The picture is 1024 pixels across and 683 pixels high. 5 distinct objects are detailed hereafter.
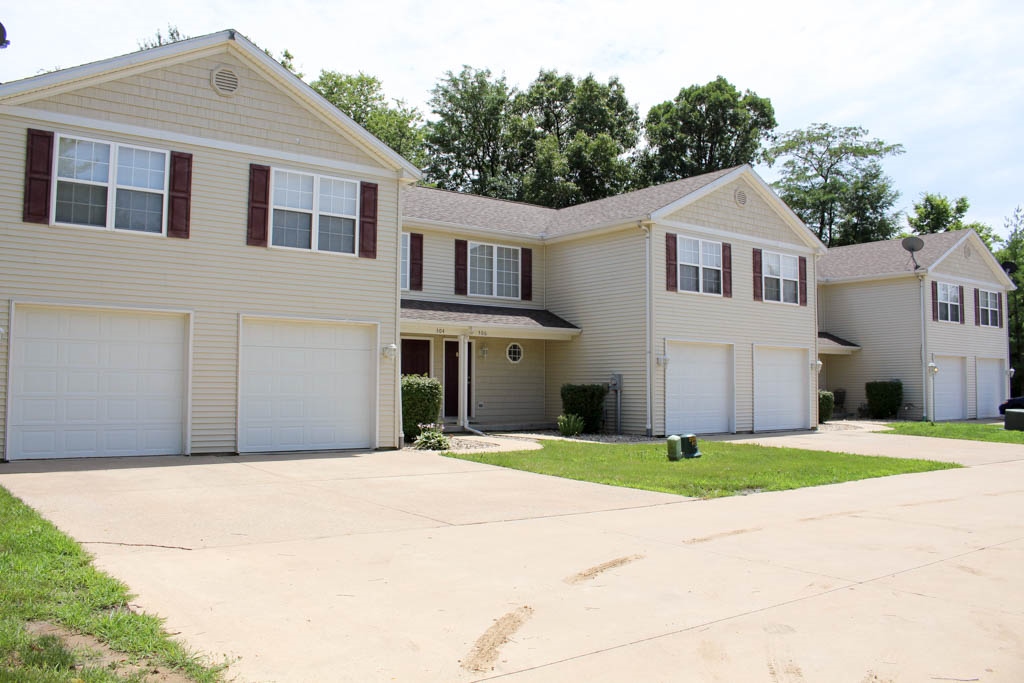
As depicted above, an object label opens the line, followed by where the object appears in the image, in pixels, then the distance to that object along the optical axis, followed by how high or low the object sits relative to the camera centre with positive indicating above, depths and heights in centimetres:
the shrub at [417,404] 1652 -44
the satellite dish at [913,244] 2698 +472
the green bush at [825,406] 2488 -62
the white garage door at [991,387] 3045 +1
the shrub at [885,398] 2756 -39
